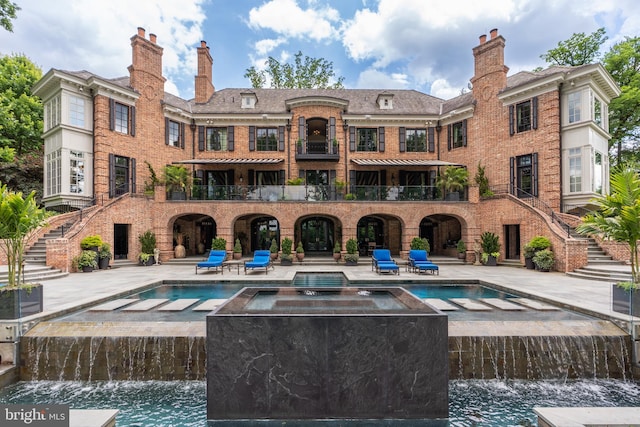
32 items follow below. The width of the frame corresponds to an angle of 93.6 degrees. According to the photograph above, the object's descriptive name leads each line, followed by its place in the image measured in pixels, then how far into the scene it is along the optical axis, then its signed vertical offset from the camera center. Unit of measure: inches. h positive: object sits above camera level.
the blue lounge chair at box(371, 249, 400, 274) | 543.5 -87.4
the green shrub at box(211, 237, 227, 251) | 716.0 -64.7
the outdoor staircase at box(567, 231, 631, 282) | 470.0 -88.1
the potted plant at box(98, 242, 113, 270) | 619.2 -79.7
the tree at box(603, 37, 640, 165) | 846.5 +365.3
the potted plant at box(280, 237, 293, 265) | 693.3 -85.8
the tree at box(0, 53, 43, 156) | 881.5 +332.9
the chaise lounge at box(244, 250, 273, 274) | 551.2 -83.1
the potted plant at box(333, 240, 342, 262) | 733.3 -88.0
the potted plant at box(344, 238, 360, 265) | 693.3 -84.7
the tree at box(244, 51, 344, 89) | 1296.8 +615.7
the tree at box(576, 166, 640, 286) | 268.4 +3.8
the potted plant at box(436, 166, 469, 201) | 746.8 +86.5
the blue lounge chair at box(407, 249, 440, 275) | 540.9 -86.1
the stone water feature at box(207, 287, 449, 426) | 166.1 -83.4
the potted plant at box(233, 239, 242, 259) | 746.2 -86.7
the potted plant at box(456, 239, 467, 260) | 737.0 -82.1
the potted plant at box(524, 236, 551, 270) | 593.9 -61.2
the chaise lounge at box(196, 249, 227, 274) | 553.3 -82.5
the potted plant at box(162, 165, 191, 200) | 737.0 +88.6
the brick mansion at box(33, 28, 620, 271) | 668.7 +151.3
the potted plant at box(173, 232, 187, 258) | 775.3 -77.5
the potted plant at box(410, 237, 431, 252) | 708.7 -64.4
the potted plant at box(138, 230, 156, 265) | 690.2 -70.5
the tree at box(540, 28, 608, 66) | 916.0 +523.9
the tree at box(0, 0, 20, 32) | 590.5 +406.3
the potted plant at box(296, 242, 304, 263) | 723.4 -89.3
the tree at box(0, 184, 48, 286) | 265.7 -2.2
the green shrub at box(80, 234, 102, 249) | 596.6 -49.3
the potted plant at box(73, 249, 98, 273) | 577.6 -84.6
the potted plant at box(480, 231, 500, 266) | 687.7 -74.9
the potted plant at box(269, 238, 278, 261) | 735.1 -83.1
